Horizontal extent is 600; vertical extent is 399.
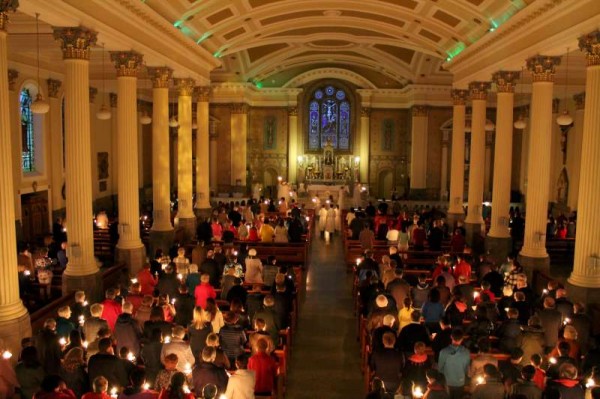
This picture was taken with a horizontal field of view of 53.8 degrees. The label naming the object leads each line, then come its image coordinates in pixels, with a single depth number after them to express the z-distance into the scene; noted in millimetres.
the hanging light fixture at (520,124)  23516
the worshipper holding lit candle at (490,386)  7926
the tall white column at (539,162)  17281
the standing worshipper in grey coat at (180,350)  8992
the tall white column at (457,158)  26734
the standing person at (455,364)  8923
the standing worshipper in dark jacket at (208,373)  8211
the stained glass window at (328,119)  41438
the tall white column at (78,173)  14062
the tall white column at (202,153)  27047
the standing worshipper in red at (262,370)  9148
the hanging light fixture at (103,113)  18442
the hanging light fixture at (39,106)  13430
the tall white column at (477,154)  24062
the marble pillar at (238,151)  38125
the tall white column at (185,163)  24672
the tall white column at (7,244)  10312
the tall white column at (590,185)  13461
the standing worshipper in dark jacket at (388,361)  9172
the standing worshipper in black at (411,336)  9875
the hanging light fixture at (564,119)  17344
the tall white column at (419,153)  38031
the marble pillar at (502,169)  20500
